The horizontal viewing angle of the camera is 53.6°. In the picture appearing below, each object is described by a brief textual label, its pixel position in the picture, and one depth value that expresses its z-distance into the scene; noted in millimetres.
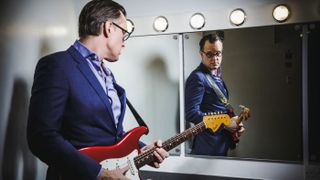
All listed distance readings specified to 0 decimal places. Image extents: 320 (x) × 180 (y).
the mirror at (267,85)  1521
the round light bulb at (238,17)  1583
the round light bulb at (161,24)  1724
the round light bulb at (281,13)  1518
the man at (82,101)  1100
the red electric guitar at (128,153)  1203
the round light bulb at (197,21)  1651
